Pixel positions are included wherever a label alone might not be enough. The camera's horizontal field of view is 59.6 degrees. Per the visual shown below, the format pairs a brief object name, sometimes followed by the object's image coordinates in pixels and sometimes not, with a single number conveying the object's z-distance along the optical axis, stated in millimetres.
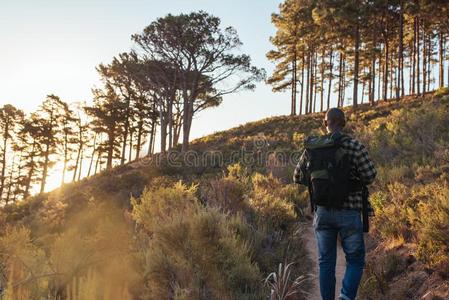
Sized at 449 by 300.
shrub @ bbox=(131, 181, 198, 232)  7325
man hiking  3775
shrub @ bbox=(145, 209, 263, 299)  4422
